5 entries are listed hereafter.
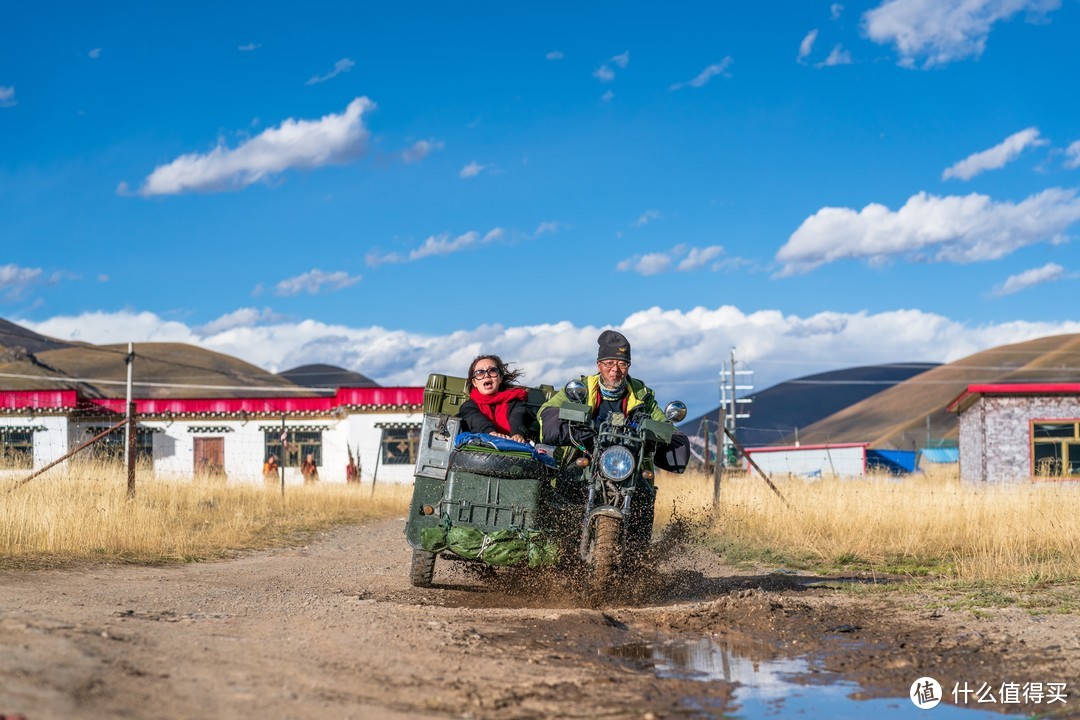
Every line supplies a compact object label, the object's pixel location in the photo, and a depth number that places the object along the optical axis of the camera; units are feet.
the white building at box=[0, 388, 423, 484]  152.15
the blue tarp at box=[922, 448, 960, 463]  220.84
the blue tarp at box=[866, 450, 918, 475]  193.36
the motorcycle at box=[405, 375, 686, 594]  28.53
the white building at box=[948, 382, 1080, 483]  108.58
